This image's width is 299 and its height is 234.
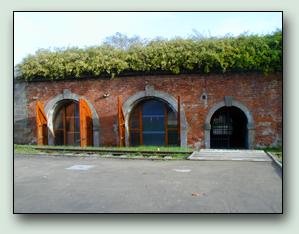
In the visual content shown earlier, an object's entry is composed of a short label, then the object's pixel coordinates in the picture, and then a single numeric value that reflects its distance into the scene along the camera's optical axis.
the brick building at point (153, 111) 8.66
